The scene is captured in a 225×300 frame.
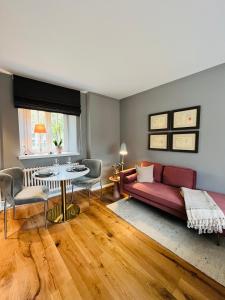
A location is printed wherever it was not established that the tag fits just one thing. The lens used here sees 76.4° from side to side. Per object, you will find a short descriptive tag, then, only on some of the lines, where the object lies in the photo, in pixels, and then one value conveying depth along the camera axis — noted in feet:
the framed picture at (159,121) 9.90
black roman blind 8.54
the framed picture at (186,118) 8.44
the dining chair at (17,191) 6.10
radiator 9.08
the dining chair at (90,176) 8.91
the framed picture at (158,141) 10.08
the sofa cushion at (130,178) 9.48
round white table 6.76
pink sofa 6.93
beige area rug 4.85
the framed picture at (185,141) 8.59
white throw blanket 5.44
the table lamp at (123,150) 11.52
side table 10.13
